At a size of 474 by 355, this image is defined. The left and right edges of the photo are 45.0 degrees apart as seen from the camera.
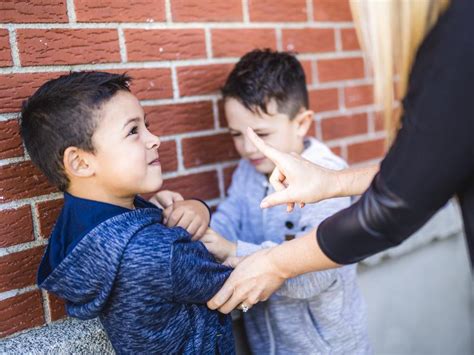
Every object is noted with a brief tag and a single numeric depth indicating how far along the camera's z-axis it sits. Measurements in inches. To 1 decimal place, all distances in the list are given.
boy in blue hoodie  61.7
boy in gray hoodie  84.4
